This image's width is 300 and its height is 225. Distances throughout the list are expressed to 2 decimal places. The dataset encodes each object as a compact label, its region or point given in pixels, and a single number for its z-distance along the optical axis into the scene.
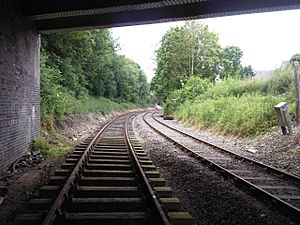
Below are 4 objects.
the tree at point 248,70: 42.07
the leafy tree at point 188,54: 30.32
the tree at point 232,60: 33.77
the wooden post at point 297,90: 9.89
